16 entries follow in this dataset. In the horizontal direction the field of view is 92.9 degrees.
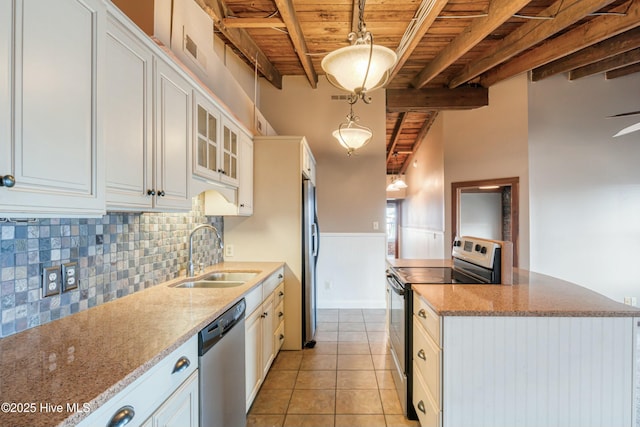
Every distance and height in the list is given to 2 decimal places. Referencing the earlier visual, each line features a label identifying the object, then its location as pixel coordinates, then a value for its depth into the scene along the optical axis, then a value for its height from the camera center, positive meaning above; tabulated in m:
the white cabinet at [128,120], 1.14 +0.40
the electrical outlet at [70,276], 1.27 -0.24
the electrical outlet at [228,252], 2.98 -0.33
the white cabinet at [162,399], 0.81 -0.56
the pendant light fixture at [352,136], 2.99 +0.82
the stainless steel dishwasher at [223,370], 1.29 -0.72
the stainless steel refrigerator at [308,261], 2.97 -0.43
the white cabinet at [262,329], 1.98 -0.83
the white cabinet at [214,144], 1.84 +0.52
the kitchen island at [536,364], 1.40 -0.68
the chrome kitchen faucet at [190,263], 2.15 -0.31
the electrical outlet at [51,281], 1.19 -0.25
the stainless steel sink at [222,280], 2.18 -0.47
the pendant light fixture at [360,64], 1.67 +0.88
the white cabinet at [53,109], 0.79 +0.32
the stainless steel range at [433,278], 1.91 -0.41
